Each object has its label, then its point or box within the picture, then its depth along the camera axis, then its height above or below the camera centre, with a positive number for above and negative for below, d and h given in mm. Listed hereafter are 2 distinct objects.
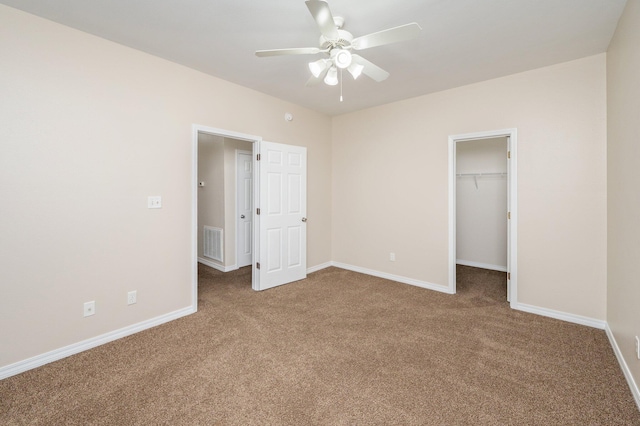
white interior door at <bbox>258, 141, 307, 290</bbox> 3961 -53
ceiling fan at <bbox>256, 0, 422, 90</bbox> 1711 +1147
